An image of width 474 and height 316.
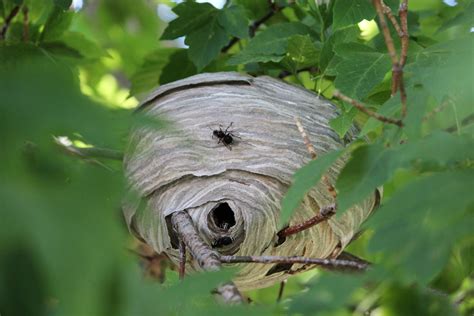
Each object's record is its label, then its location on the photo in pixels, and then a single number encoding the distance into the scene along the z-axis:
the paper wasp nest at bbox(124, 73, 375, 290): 4.23
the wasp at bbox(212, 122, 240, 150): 4.45
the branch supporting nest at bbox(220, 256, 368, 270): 2.73
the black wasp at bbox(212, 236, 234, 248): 4.07
